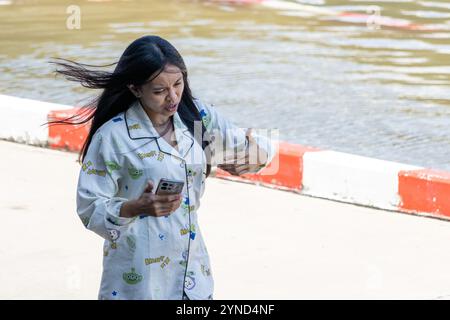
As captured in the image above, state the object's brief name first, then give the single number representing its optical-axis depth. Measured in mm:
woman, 5808
